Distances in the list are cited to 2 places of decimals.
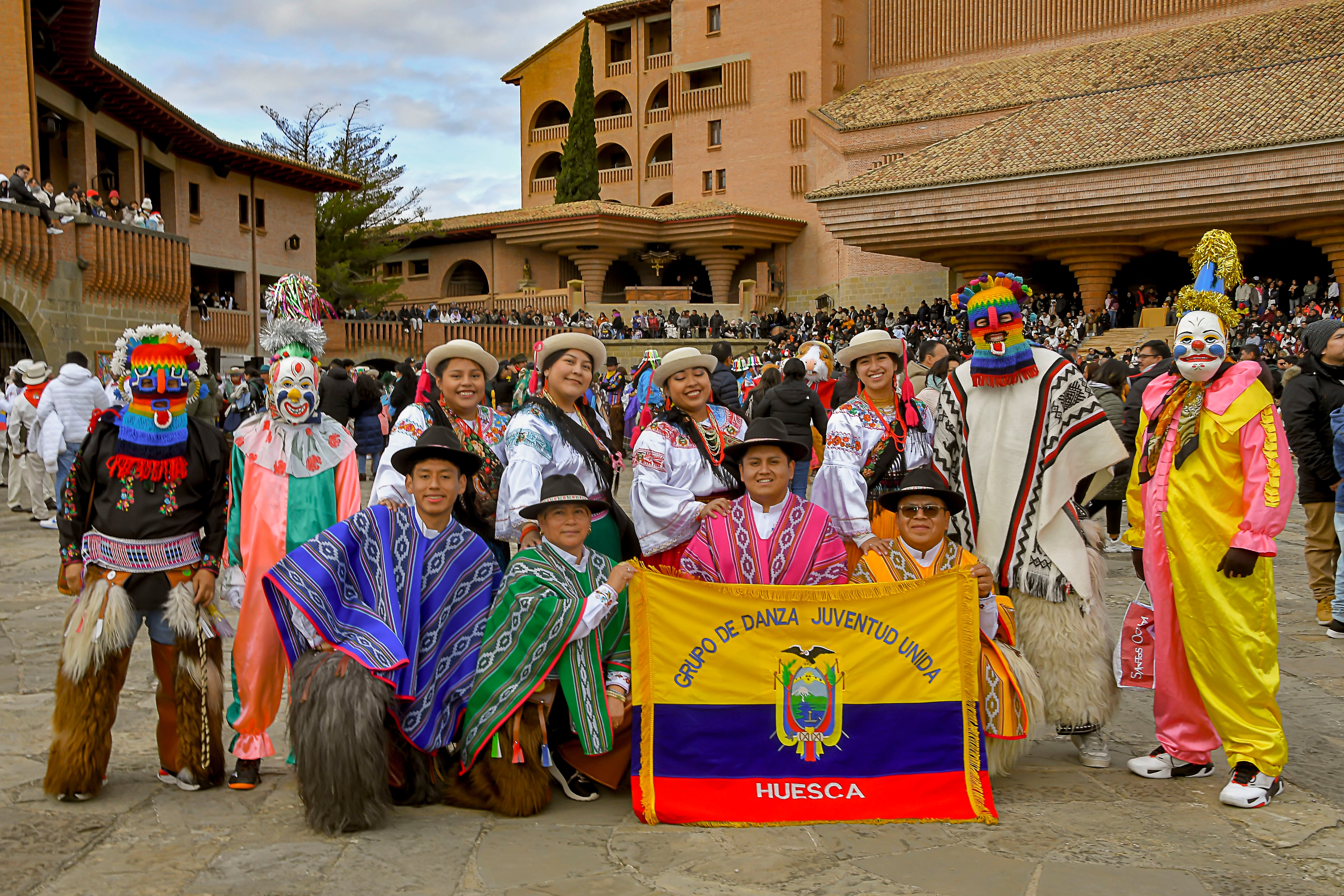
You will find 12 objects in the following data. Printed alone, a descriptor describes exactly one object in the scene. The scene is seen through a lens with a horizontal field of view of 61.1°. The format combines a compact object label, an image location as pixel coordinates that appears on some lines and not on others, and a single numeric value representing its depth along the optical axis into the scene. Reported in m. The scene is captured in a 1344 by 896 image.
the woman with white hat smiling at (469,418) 5.05
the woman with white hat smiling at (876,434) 4.93
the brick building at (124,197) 20.36
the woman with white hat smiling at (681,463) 4.65
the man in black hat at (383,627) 3.91
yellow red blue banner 4.07
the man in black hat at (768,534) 4.49
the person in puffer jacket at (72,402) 10.91
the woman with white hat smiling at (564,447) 4.61
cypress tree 45.59
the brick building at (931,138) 28.33
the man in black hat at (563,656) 4.18
